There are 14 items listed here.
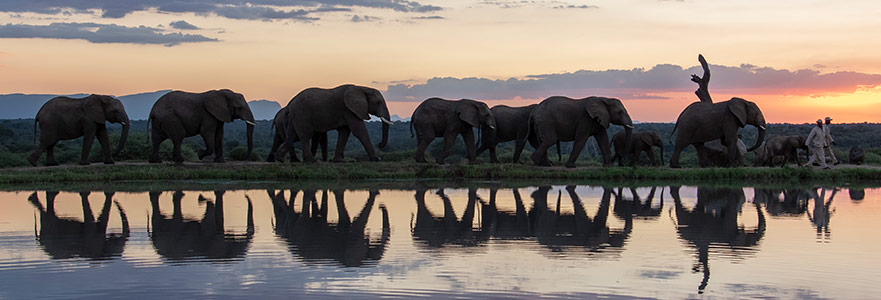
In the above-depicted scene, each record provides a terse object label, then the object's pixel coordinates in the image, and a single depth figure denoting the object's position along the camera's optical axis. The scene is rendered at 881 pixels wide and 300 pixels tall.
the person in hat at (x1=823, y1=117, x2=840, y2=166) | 24.88
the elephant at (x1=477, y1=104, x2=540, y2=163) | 28.89
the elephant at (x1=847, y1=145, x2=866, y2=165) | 29.69
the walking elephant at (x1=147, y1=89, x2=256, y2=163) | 25.70
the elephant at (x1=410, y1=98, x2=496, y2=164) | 27.17
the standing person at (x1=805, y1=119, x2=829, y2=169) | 24.77
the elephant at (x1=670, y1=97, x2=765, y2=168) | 25.34
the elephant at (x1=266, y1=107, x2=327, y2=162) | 26.83
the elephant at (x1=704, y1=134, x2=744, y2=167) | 27.81
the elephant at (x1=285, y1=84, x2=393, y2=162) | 25.53
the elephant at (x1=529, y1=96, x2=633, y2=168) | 26.05
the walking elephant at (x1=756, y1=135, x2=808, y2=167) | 27.34
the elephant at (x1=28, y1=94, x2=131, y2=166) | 25.25
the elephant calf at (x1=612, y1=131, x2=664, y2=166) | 28.70
